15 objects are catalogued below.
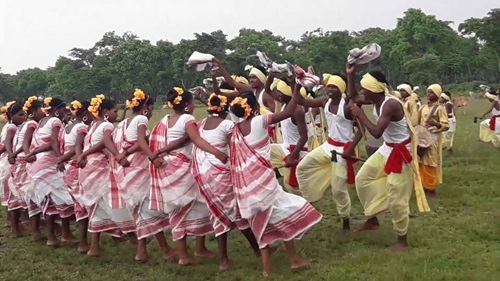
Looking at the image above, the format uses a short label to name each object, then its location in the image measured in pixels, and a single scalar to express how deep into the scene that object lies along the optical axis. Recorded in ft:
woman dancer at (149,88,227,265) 21.21
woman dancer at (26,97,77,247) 25.09
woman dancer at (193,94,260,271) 20.33
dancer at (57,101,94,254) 24.14
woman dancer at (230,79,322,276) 19.60
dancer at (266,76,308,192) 24.31
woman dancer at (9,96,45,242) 25.83
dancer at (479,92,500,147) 46.09
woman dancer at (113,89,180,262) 22.16
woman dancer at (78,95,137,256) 23.13
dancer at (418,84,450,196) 31.40
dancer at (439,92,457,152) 47.52
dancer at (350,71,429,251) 21.45
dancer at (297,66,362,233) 24.11
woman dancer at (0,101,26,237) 27.35
